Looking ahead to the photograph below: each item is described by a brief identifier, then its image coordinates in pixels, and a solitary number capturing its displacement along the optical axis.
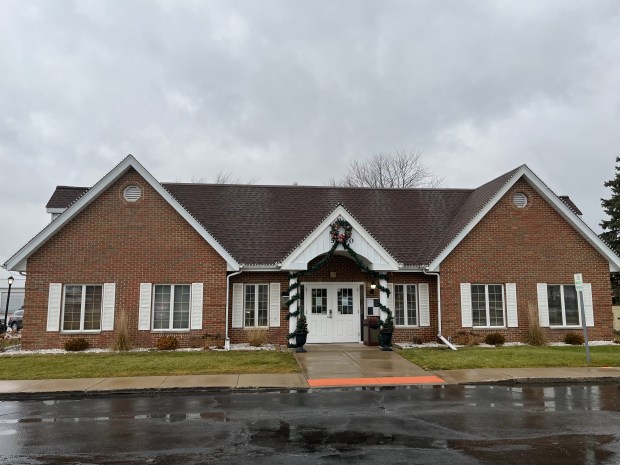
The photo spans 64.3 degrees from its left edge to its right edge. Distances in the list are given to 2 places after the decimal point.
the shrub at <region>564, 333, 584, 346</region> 17.84
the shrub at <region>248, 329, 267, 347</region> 17.03
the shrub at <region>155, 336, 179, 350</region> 16.52
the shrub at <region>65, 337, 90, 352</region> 16.22
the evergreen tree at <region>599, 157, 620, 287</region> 32.72
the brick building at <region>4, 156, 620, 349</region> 17.03
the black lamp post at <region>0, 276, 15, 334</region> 23.99
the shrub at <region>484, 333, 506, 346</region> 17.48
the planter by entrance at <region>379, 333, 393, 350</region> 16.73
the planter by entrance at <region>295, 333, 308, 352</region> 16.34
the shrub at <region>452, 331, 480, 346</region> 17.64
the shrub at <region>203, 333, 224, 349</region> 16.92
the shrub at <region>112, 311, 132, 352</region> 16.30
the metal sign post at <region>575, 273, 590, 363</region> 13.87
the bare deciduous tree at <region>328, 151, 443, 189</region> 42.72
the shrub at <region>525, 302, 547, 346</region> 17.62
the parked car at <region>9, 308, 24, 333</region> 30.46
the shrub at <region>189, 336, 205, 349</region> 16.90
